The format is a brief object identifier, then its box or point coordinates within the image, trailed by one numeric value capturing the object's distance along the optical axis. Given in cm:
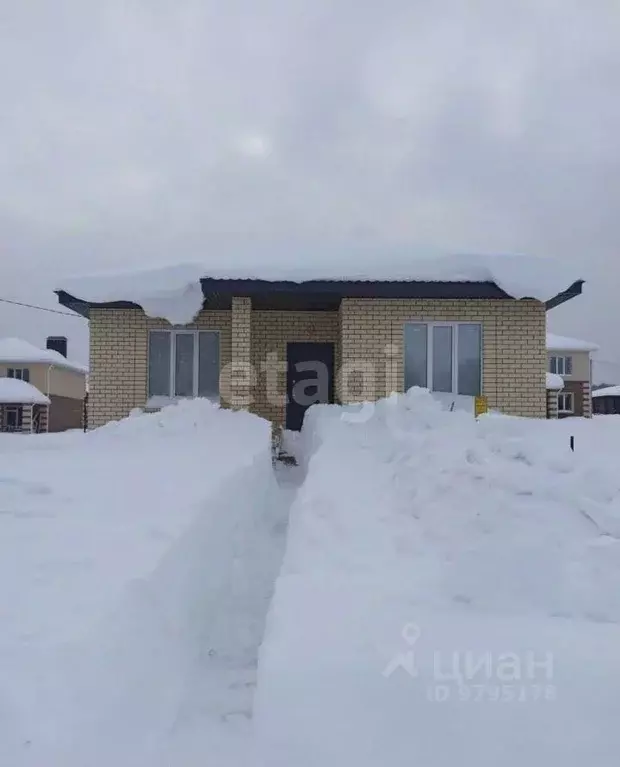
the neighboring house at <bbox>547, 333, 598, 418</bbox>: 3416
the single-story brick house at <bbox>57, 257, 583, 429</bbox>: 994
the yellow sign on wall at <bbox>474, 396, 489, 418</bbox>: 992
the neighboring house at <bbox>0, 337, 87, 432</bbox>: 3200
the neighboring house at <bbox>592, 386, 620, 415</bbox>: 4456
